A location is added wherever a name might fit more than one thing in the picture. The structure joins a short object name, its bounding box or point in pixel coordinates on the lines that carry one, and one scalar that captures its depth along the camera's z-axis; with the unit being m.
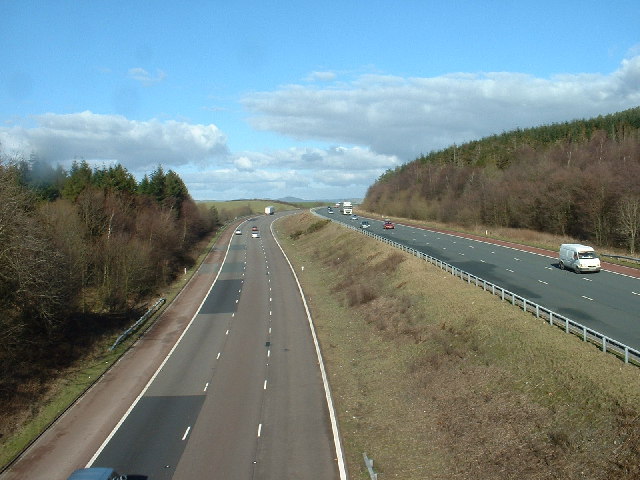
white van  40.06
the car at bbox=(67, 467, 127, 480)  14.88
